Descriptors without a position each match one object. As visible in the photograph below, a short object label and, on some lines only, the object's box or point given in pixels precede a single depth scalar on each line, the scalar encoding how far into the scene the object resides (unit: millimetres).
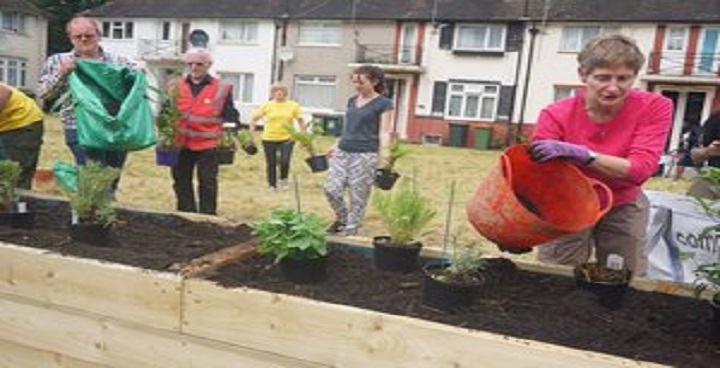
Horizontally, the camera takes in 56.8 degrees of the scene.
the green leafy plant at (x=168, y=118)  4484
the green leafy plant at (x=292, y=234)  2133
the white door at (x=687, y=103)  22969
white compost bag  4301
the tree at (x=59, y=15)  38844
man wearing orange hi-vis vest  4871
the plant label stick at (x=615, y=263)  2165
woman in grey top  5059
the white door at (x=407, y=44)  26578
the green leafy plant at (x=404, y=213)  2275
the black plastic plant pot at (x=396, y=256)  2297
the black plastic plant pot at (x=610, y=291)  2031
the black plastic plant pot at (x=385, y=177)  5164
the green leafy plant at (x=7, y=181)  2729
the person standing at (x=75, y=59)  3471
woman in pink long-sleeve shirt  2076
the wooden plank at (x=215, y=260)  2109
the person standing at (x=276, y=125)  8070
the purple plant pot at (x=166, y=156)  4758
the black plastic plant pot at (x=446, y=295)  1908
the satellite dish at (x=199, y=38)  28984
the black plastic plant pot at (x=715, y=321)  1822
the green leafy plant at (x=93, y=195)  2467
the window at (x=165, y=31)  30856
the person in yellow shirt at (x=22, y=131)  4605
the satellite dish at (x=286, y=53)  28031
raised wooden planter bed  1646
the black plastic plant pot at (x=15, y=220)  2684
